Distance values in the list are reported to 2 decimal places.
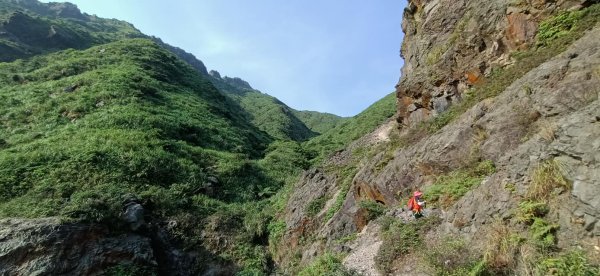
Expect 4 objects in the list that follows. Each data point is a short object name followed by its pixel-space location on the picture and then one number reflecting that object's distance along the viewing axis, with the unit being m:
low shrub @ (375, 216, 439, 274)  10.59
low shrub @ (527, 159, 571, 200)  7.64
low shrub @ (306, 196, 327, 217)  19.02
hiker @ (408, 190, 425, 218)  11.71
